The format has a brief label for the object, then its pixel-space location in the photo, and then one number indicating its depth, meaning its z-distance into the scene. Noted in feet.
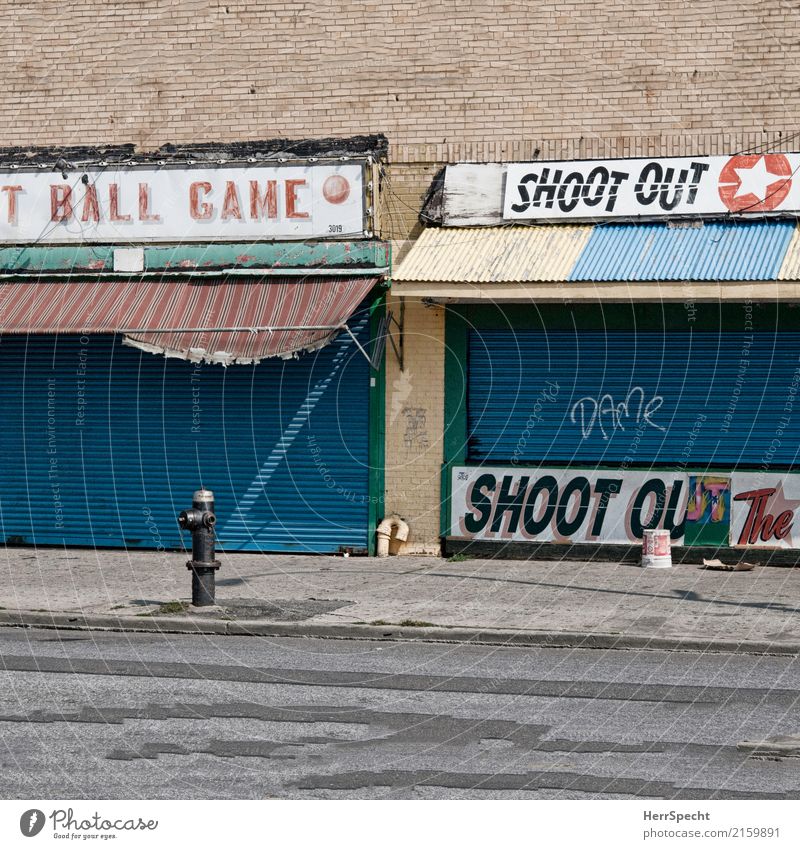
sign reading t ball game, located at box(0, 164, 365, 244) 57.41
